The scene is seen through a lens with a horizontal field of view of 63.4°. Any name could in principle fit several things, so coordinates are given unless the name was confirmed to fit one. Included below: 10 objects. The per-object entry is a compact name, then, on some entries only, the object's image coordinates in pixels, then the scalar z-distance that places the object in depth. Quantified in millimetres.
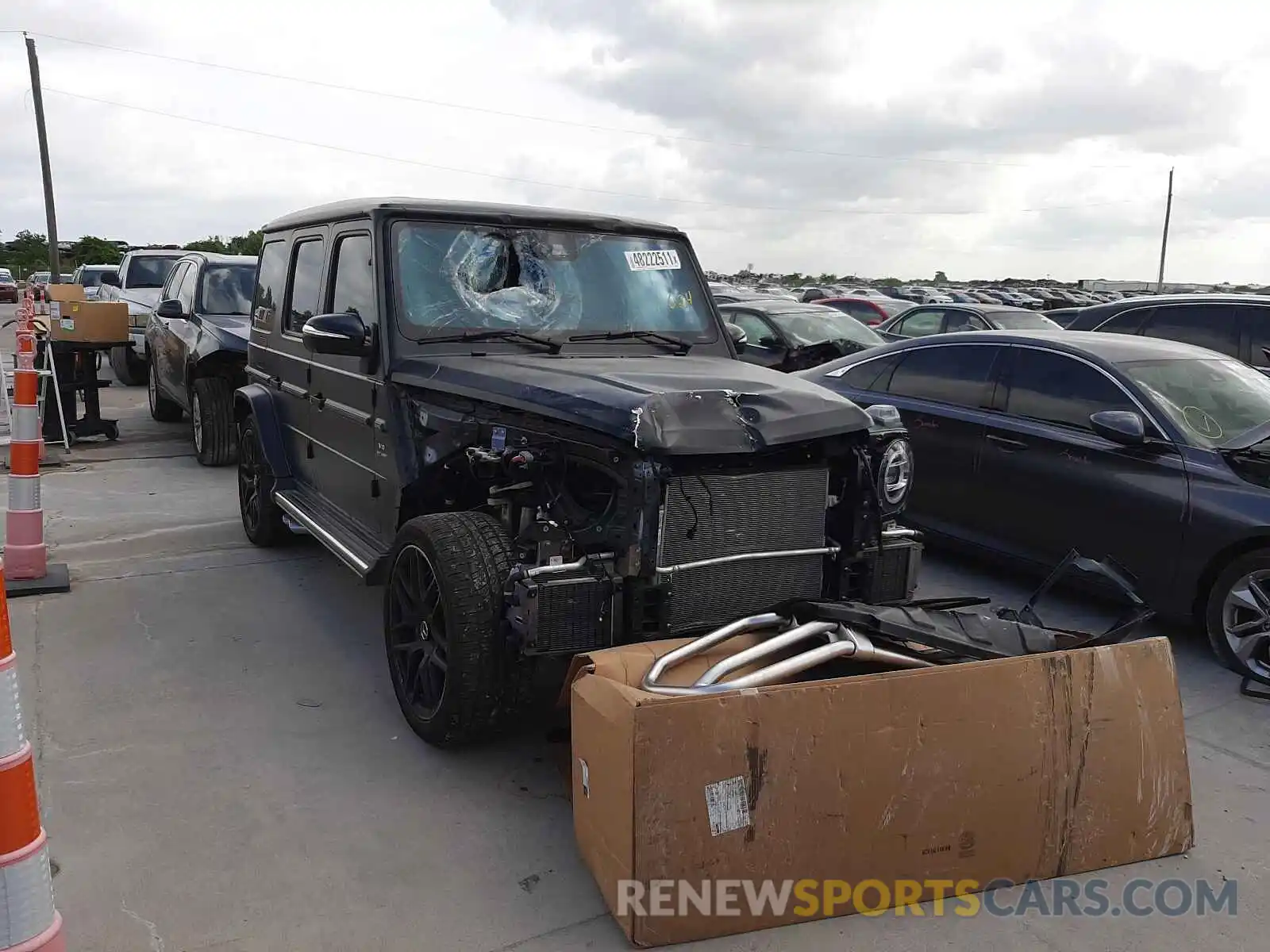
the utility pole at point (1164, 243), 52500
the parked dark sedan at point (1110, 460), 4871
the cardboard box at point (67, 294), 10383
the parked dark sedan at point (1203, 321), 8500
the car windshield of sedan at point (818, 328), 11922
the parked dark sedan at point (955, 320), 13492
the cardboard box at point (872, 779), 2762
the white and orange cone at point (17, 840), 2092
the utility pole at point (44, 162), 28453
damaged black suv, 3363
